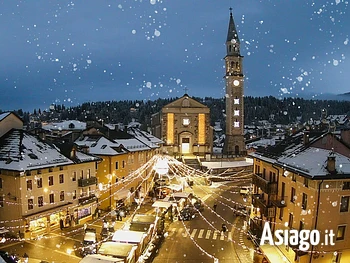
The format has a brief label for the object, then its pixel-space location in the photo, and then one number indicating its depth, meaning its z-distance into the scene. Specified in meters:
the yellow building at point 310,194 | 20.08
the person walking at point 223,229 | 30.19
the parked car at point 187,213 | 34.59
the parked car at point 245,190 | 43.42
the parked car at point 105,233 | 27.67
